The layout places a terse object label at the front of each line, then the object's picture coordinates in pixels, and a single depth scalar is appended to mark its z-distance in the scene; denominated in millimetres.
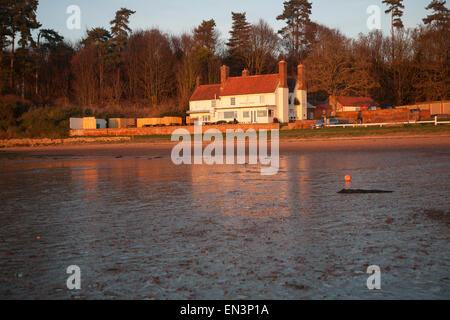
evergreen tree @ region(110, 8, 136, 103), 87000
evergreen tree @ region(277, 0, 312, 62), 99188
